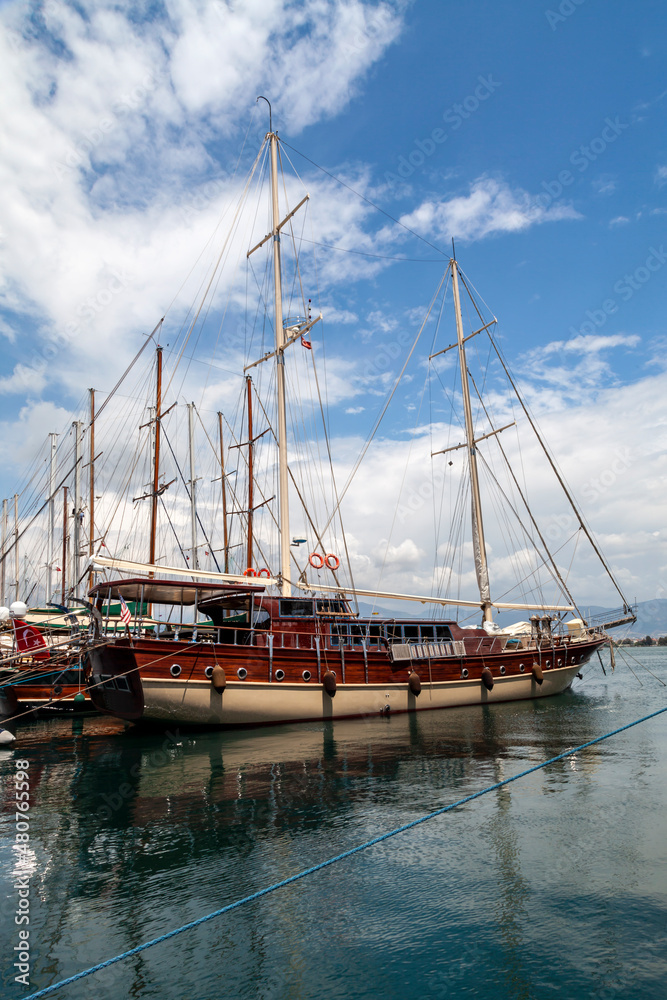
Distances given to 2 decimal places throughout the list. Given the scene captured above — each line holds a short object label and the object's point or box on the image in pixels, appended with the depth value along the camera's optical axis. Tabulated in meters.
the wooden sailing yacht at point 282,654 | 22.02
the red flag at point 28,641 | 27.60
